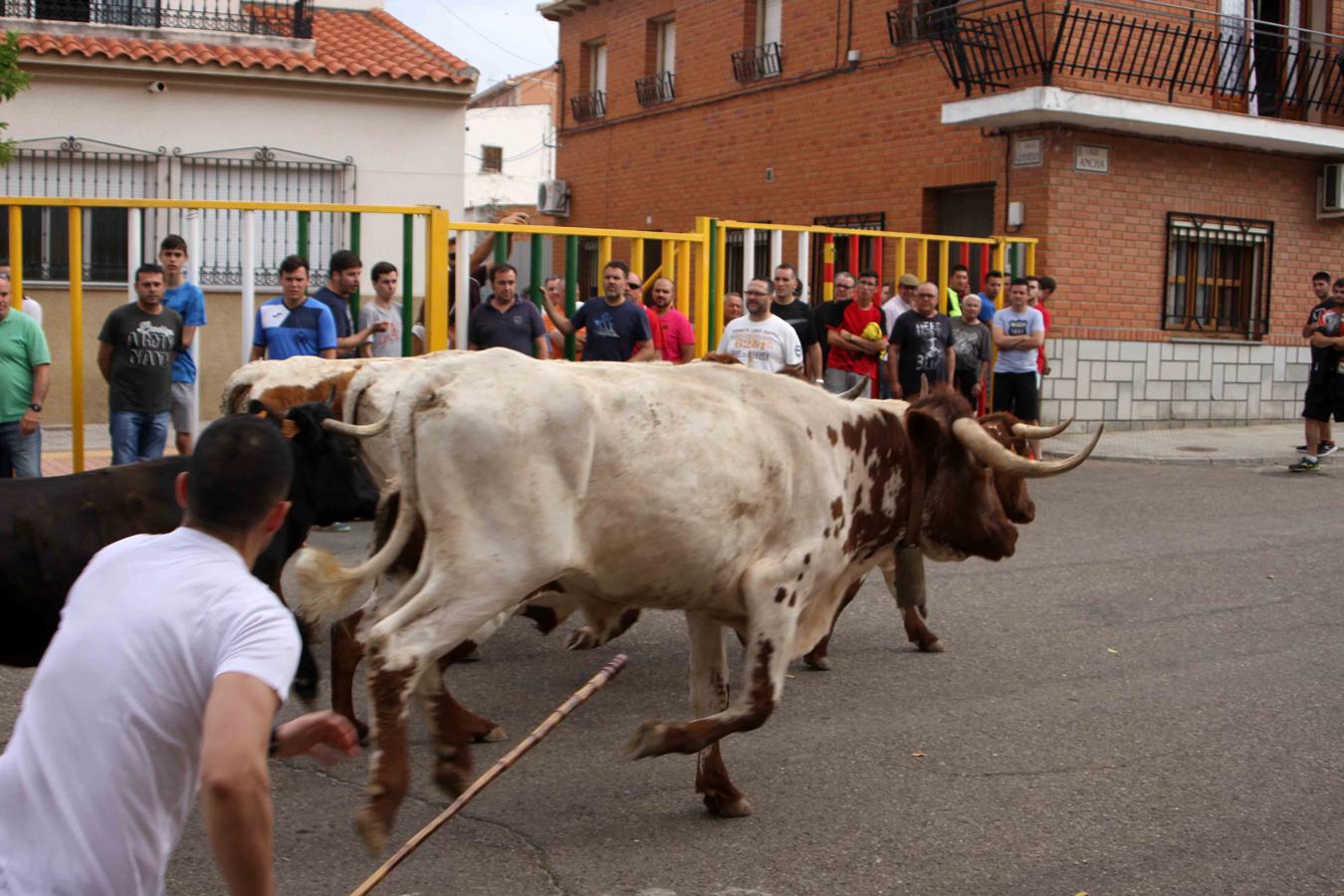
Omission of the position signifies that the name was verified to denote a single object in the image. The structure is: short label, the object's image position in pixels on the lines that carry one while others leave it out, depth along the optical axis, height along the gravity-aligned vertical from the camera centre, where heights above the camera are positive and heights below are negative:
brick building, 17.19 +2.27
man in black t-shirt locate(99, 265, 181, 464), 9.09 -0.35
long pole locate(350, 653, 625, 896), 3.32 -1.10
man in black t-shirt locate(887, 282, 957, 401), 12.02 -0.19
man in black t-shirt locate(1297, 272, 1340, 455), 14.49 -0.73
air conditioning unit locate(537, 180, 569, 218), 27.75 +2.30
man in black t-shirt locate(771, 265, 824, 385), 11.99 +0.07
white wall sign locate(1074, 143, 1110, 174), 17.20 +2.05
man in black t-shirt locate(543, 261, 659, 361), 10.40 -0.06
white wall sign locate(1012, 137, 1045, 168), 17.11 +2.12
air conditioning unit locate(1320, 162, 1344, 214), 19.08 +1.96
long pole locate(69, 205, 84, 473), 9.84 -0.17
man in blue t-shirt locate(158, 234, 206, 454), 9.56 -0.06
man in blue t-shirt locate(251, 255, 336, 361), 9.34 -0.09
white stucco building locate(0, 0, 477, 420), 16.83 +2.38
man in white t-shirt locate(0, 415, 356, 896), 2.26 -0.68
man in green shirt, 8.76 -0.49
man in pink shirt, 11.30 -0.14
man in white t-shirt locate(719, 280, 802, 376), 10.71 -0.13
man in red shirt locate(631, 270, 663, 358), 11.14 +0.20
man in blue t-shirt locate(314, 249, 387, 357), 9.76 +0.11
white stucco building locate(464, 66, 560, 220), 46.53 +5.33
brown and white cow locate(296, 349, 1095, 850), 4.49 -0.65
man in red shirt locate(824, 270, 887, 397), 12.39 -0.12
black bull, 4.64 -0.76
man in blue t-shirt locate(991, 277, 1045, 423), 13.88 -0.20
